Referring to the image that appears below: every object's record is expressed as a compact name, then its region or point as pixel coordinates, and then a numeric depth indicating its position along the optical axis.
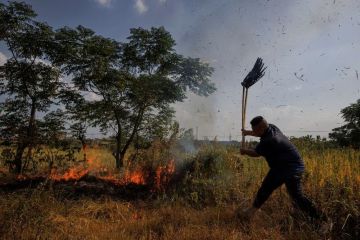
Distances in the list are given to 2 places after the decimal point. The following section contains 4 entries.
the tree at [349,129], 20.28
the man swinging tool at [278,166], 5.44
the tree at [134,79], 12.30
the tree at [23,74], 10.74
